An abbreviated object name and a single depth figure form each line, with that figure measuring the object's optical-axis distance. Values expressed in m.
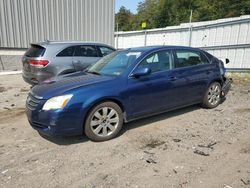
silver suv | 5.42
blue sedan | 3.08
